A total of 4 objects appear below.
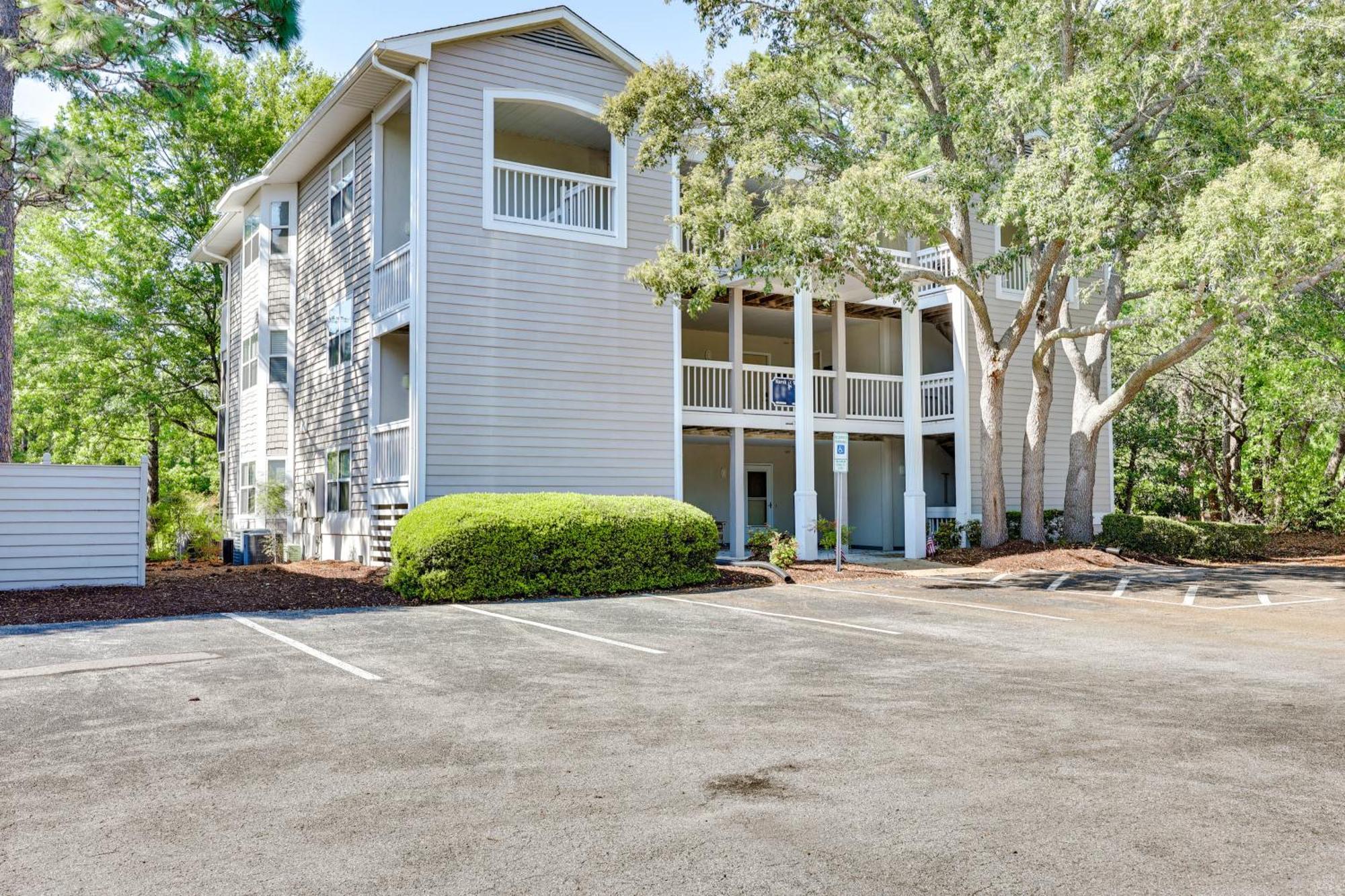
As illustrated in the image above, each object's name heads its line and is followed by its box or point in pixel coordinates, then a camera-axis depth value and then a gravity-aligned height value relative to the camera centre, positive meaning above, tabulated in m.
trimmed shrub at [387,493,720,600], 12.05 -0.63
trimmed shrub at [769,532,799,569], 16.34 -0.94
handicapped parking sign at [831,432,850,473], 15.34 +0.71
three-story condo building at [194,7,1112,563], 15.10 +3.03
